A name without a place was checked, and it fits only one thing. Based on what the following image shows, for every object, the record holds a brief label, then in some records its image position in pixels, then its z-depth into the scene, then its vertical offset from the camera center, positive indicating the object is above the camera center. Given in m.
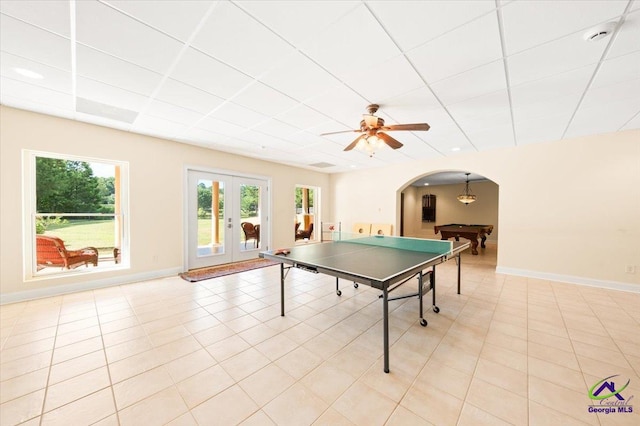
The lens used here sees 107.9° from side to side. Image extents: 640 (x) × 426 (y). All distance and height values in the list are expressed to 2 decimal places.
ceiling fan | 2.91 +0.96
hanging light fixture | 8.67 +0.42
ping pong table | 1.97 -0.56
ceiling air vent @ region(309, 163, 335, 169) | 6.85 +1.34
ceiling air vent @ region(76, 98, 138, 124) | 3.08 +1.41
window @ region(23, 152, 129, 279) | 3.54 -0.06
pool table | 6.71 -0.68
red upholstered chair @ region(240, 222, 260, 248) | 6.18 -0.61
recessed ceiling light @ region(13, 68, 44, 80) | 2.36 +1.42
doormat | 4.55 -1.31
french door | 5.17 -0.20
